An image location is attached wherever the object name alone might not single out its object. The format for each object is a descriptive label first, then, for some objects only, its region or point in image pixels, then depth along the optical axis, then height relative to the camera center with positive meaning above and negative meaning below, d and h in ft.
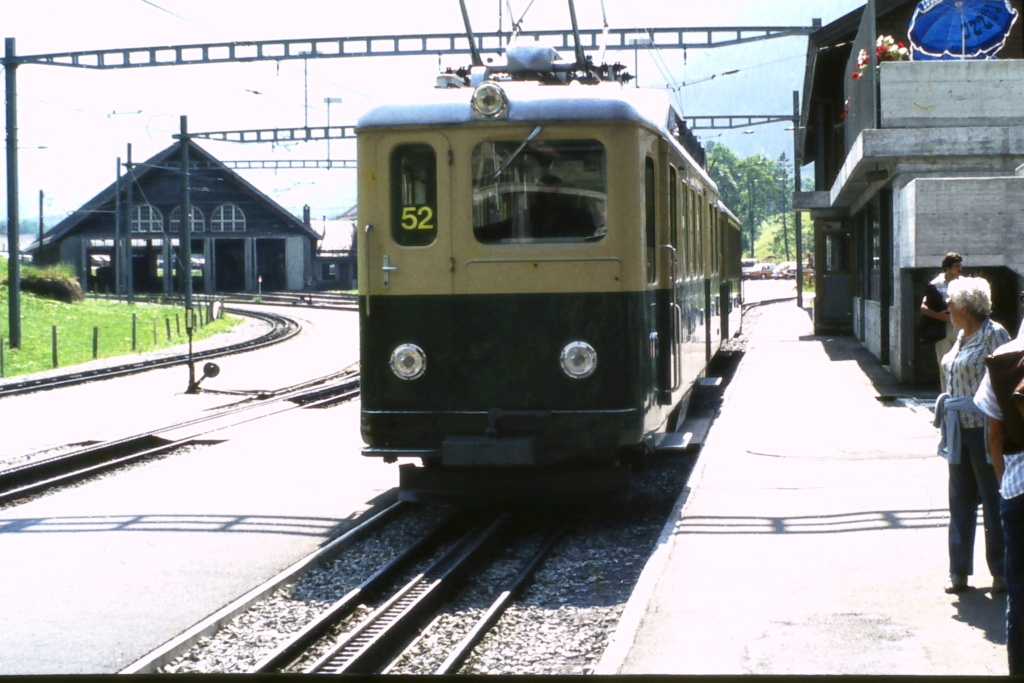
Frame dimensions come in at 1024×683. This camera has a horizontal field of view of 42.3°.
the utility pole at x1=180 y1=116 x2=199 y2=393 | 114.32 +5.70
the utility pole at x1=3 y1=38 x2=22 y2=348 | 78.18 +5.52
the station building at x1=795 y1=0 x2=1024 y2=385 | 50.88 +4.36
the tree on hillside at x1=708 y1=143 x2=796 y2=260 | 420.44 +30.67
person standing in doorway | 39.99 -1.18
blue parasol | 61.87 +11.43
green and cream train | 28.17 +0.00
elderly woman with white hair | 20.47 -2.53
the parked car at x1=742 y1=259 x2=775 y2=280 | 326.03 +1.08
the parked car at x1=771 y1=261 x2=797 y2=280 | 315.76 +0.94
